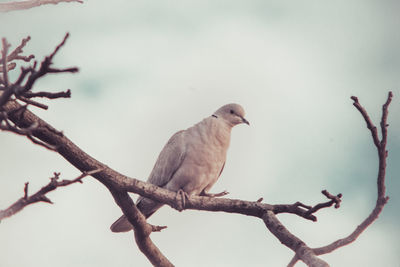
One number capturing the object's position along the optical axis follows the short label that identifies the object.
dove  10.31
